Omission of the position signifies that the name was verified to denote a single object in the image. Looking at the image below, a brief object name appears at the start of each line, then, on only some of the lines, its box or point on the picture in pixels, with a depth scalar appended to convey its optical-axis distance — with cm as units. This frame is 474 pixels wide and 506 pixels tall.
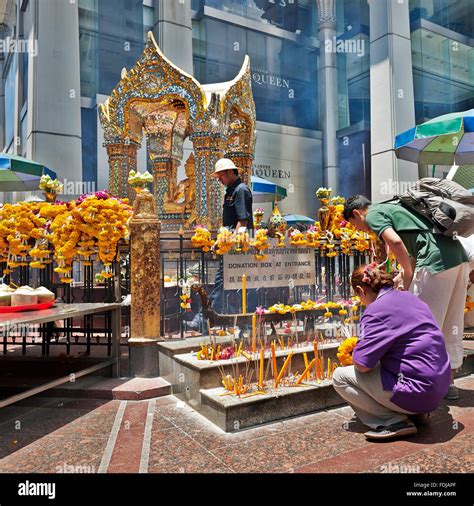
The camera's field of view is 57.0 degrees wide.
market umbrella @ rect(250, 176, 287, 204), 1424
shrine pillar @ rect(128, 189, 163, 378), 491
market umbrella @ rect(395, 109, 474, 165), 742
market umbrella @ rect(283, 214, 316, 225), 1836
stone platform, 354
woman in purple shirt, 300
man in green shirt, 386
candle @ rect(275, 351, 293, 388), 398
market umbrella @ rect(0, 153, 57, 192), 895
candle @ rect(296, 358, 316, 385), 409
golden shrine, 834
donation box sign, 519
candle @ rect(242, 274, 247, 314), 518
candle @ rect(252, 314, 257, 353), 448
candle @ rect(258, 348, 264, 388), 392
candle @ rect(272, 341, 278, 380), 402
